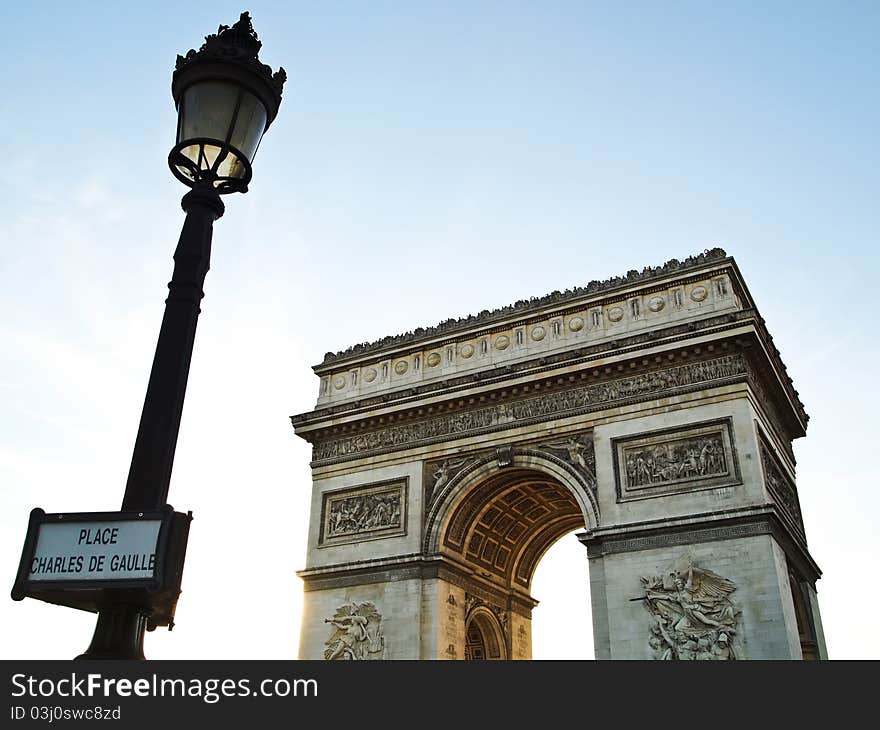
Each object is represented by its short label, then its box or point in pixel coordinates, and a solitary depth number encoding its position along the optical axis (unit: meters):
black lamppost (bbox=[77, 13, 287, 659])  4.09
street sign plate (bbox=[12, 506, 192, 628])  3.51
